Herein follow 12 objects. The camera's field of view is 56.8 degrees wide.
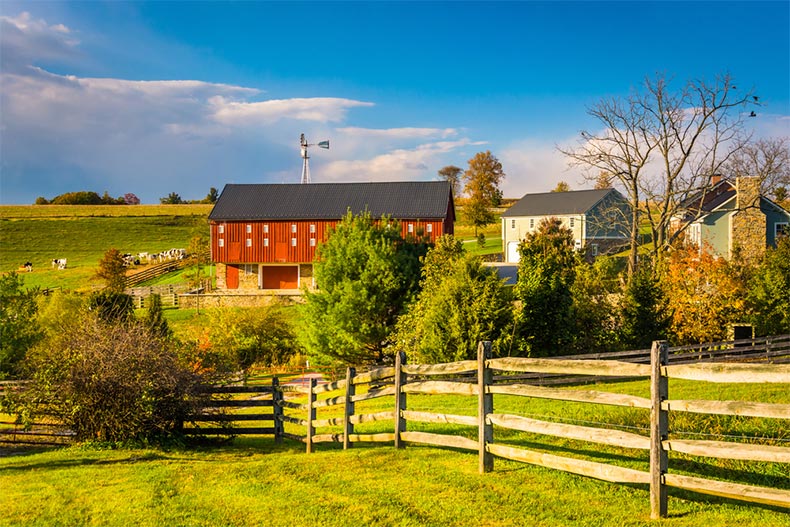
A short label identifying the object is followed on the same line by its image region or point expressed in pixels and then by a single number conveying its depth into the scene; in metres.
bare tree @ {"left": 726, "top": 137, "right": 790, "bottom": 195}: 51.12
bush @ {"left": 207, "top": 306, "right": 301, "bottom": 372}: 38.03
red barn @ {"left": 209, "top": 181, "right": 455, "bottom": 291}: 60.00
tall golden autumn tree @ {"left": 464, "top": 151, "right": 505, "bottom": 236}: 86.38
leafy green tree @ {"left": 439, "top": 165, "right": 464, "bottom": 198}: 126.25
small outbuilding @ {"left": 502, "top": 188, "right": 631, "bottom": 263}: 68.44
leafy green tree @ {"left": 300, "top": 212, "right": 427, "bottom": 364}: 32.12
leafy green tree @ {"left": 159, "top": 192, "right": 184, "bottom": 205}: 137.75
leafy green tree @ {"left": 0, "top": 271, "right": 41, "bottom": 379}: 30.53
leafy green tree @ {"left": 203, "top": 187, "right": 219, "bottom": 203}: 131.38
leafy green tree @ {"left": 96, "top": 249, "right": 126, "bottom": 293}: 57.91
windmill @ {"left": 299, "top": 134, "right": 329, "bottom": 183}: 69.94
